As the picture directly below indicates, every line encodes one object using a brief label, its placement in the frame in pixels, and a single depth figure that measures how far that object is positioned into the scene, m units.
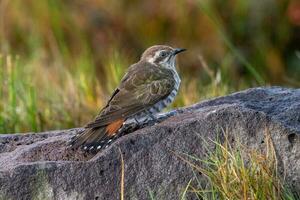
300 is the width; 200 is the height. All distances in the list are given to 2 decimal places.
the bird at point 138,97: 12.62
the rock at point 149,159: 11.52
